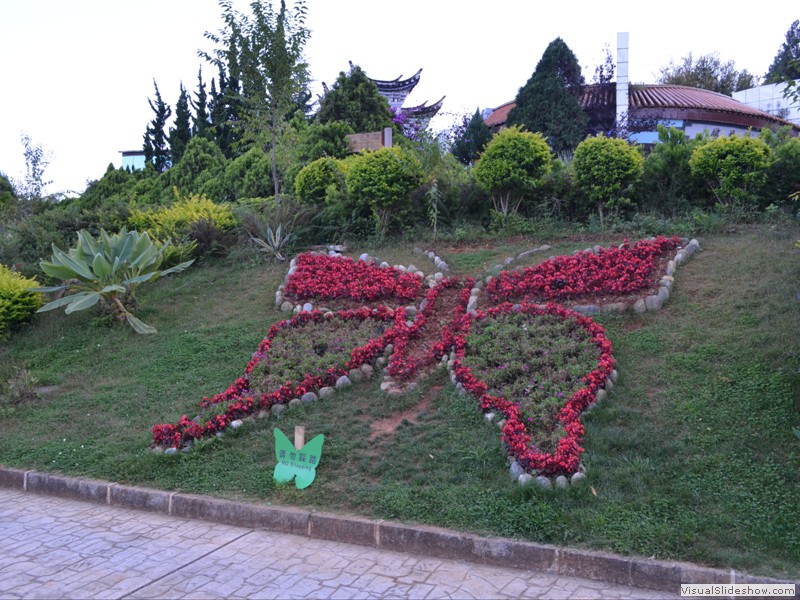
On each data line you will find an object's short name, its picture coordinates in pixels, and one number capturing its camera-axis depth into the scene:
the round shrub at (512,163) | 11.06
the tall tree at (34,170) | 29.47
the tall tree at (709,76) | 43.03
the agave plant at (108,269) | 9.57
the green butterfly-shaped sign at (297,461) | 5.66
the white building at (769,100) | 34.58
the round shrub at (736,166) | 10.23
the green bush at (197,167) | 20.88
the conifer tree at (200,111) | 29.91
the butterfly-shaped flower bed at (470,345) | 5.97
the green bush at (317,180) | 13.23
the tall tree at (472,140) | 24.34
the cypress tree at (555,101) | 25.12
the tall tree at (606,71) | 28.19
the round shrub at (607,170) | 10.71
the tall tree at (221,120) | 28.57
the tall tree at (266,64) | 13.22
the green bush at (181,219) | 12.80
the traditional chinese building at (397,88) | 28.72
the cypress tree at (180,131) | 28.84
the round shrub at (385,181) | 11.58
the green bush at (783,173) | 10.32
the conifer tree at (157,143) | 33.06
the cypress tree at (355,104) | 19.88
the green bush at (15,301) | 10.65
